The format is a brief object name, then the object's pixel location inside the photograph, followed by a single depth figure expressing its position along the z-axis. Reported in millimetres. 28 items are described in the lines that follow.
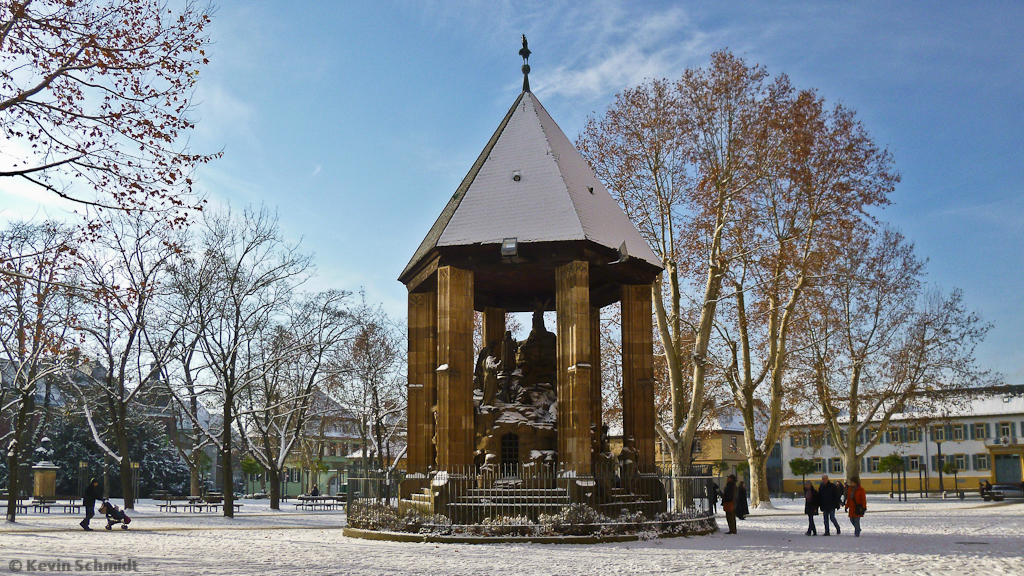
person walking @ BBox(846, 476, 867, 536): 18266
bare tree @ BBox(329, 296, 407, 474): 39156
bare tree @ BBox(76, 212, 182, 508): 29859
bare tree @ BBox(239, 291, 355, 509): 33031
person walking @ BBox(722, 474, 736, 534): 18875
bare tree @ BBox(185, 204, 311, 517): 29453
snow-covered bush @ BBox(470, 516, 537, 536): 16578
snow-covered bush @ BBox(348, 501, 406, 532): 17797
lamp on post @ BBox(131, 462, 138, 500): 49206
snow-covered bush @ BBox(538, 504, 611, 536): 16547
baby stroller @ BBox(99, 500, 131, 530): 21641
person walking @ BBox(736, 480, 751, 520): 22594
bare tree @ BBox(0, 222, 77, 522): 13539
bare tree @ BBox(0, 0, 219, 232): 12539
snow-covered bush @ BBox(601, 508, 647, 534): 16766
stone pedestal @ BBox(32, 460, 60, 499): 42188
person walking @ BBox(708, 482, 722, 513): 21452
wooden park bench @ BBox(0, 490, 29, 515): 33700
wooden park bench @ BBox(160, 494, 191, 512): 33681
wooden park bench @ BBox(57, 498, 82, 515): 34269
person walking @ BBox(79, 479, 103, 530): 21734
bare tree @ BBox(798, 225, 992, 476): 37500
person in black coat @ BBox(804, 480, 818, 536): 18672
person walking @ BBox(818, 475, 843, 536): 18688
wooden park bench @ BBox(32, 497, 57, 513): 34219
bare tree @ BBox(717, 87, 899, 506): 27938
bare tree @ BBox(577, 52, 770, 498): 28125
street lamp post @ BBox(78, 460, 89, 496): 47719
